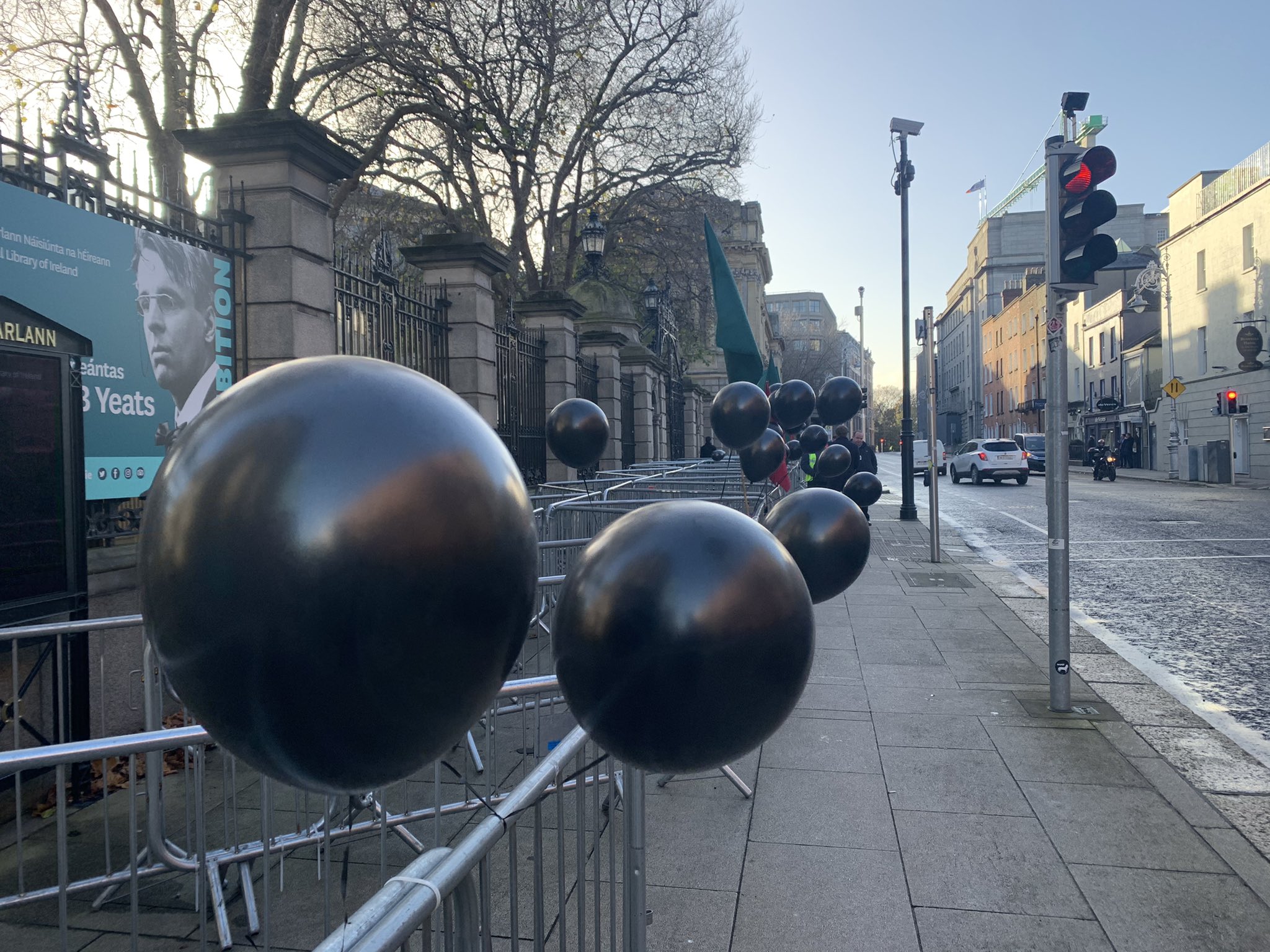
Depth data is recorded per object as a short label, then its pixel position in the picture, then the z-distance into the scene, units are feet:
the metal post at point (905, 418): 52.95
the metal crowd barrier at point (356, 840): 4.90
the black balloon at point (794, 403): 27.32
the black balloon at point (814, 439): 40.11
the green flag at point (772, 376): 36.73
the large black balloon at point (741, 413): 21.07
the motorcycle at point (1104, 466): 107.86
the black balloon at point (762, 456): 23.30
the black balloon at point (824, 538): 12.76
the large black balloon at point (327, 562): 3.59
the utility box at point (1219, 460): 97.14
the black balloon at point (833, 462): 34.47
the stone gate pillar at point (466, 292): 31.65
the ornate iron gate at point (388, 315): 24.89
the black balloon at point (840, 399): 28.86
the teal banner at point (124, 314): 14.60
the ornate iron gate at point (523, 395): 37.73
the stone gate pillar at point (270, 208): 20.56
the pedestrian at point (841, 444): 37.72
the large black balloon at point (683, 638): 5.38
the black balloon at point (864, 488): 33.81
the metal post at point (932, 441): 38.83
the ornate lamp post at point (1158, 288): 112.06
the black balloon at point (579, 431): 21.97
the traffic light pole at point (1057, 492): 17.74
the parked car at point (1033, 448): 120.47
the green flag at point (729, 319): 26.94
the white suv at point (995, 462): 101.14
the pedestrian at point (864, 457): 48.52
